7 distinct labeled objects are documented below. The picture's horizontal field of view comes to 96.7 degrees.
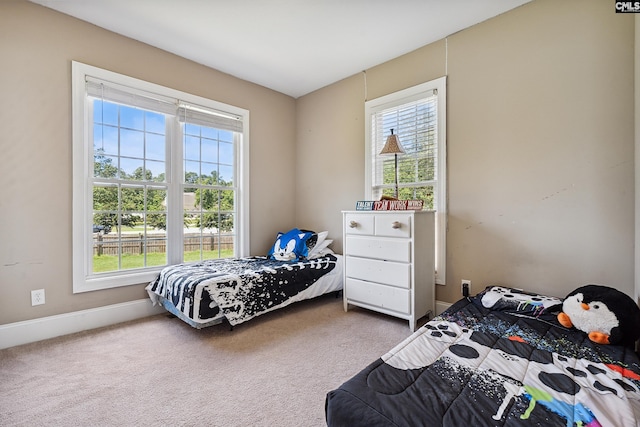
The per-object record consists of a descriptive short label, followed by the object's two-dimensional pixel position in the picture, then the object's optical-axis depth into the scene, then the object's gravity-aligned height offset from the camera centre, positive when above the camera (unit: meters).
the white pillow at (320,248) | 3.29 -0.43
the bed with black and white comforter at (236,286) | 2.24 -0.66
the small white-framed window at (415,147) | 2.65 +0.66
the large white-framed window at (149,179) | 2.43 +0.33
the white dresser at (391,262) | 2.34 -0.43
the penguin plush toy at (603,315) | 1.41 -0.53
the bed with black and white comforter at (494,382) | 0.90 -0.64
